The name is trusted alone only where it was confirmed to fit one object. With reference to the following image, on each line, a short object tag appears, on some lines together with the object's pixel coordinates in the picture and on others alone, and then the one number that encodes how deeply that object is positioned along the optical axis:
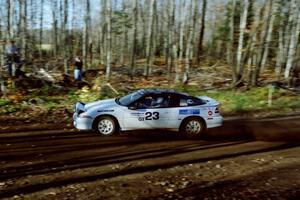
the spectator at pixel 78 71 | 21.27
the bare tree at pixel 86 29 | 32.88
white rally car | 11.89
